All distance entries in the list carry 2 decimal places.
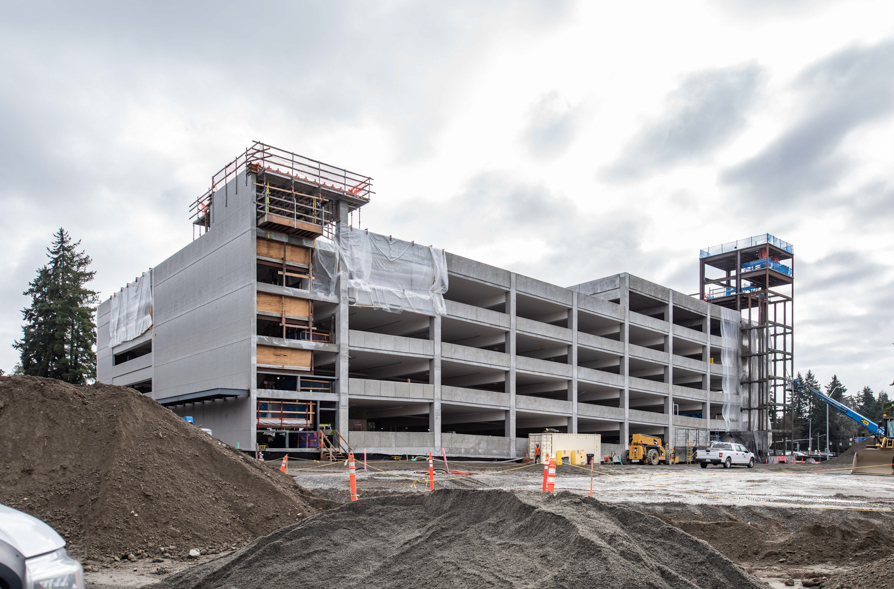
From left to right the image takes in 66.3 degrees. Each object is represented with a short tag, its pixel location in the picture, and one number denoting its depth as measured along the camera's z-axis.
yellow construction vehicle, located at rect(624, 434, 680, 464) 46.62
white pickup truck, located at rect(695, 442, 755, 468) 42.31
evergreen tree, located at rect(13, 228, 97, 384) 55.75
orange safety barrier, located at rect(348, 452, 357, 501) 14.24
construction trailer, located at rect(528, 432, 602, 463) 39.25
